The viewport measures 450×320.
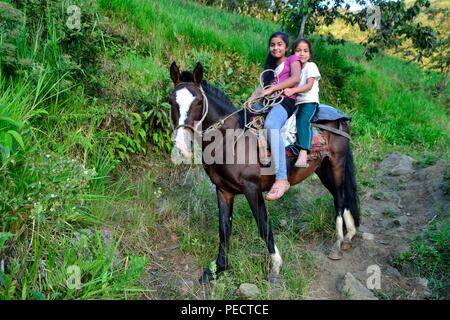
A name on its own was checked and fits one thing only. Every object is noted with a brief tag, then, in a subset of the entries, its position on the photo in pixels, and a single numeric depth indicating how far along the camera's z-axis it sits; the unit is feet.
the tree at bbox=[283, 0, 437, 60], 23.65
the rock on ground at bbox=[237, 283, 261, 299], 11.09
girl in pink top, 12.21
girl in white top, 13.04
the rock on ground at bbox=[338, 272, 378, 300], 11.56
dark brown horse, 10.52
